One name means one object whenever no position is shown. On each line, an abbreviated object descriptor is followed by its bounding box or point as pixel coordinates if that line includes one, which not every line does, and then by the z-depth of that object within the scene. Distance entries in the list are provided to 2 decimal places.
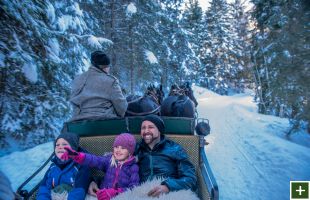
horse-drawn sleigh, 4.10
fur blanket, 3.27
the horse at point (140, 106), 5.75
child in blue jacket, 3.52
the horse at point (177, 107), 6.72
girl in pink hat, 3.66
